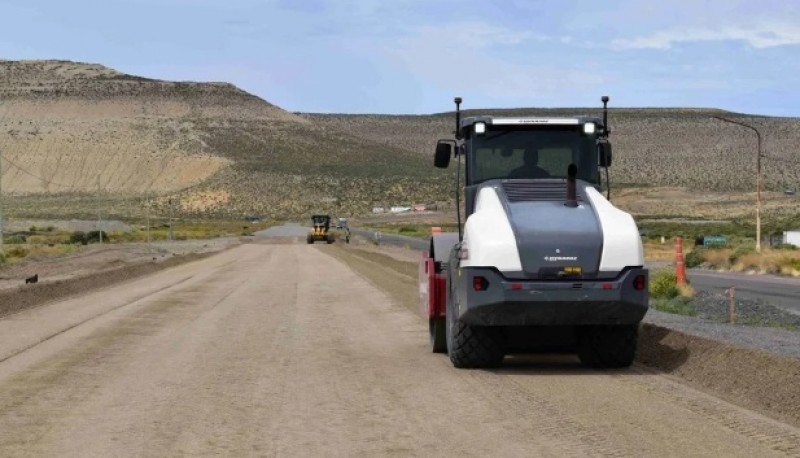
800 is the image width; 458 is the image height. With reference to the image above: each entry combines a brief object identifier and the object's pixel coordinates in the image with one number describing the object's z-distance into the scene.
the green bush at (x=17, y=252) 66.50
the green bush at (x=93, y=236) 93.11
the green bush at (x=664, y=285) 29.05
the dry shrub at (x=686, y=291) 29.04
